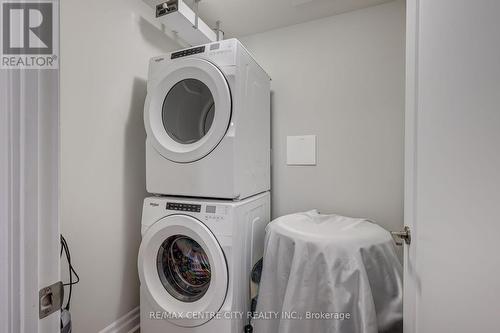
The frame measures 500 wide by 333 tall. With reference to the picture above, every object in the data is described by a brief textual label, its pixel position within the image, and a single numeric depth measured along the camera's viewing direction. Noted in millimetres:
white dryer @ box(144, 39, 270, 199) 1188
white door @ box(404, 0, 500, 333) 414
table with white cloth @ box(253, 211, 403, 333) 955
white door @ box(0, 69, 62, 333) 381
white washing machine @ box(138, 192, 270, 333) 1137
